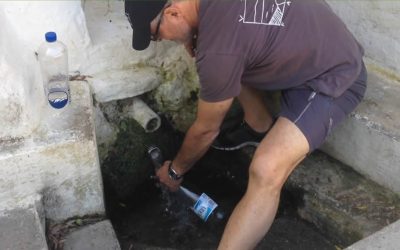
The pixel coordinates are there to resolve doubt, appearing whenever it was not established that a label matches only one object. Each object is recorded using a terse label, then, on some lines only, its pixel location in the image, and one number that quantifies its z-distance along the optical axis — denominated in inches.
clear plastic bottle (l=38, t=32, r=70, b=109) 115.0
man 103.0
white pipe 143.1
